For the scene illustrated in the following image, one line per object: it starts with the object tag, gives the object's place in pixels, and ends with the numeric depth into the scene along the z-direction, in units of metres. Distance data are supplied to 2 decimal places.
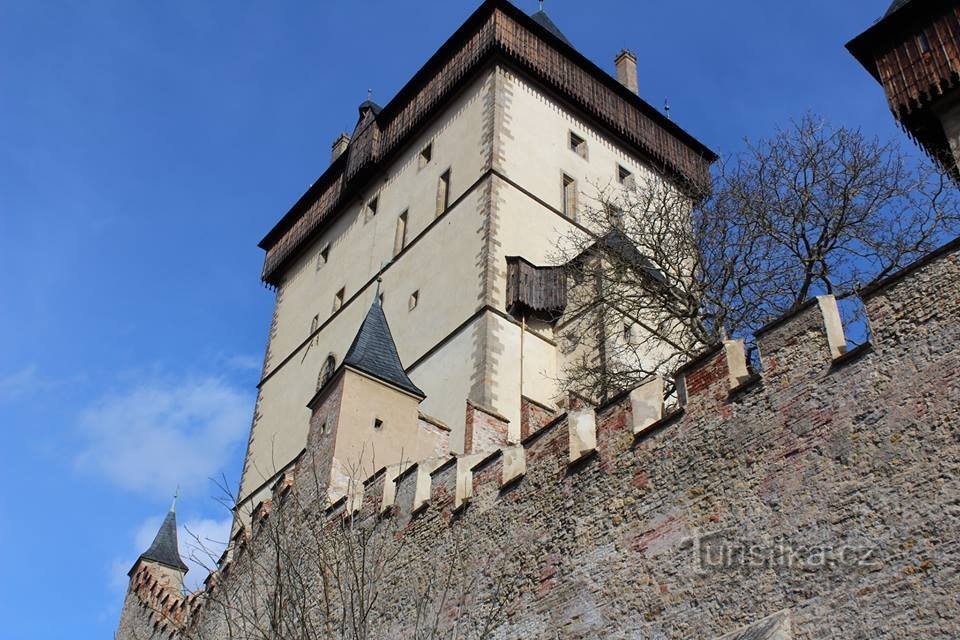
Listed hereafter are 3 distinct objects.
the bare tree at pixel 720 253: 13.98
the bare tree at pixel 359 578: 8.95
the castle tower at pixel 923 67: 13.34
